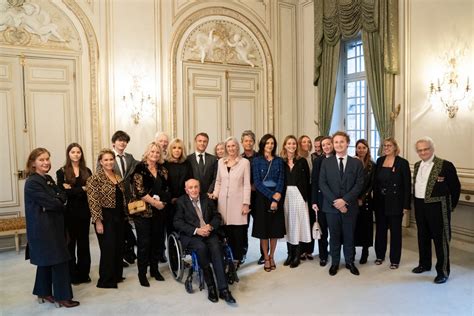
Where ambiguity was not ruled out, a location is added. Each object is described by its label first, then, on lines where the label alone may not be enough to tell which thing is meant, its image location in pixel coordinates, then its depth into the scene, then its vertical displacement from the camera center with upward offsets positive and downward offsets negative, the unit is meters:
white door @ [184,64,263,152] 6.79 +0.68
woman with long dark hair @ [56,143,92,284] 3.77 -0.60
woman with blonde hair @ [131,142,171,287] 3.74 -0.56
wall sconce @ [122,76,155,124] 6.18 +0.62
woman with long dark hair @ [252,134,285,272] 4.11 -0.50
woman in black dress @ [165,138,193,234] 4.11 -0.30
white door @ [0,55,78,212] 5.50 +0.43
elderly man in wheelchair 3.48 -0.78
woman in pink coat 4.04 -0.50
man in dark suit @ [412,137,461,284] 3.80 -0.56
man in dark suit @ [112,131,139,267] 4.25 -0.17
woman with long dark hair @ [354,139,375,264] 4.34 -0.81
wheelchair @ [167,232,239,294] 3.63 -1.11
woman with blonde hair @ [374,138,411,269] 4.14 -0.59
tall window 6.50 +0.63
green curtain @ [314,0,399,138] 5.71 +1.41
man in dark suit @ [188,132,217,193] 4.29 -0.24
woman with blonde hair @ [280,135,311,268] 4.24 -0.57
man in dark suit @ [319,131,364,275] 4.01 -0.53
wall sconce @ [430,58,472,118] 4.85 +0.56
